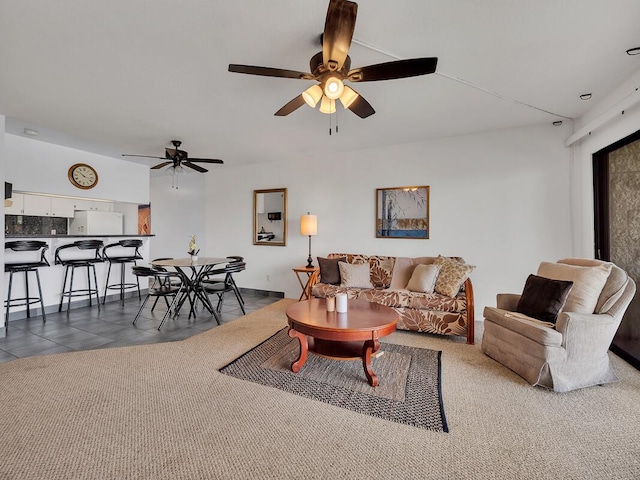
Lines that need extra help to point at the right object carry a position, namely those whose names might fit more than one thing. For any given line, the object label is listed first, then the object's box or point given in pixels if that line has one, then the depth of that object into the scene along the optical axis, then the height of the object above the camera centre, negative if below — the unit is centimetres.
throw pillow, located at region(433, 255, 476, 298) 349 -40
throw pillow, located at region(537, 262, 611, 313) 232 -34
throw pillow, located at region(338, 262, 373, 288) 416 -45
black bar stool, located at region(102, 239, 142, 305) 483 -22
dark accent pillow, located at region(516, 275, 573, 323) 238 -46
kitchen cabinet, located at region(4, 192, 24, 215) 526 +67
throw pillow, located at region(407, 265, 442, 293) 364 -44
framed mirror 555 +52
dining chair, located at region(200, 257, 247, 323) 400 -61
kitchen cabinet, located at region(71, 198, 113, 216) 616 +83
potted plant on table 419 -11
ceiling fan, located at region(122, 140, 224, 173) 409 +119
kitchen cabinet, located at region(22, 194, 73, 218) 550 +73
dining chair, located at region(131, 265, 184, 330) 368 -60
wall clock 486 +115
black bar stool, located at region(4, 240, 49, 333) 365 -26
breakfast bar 398 -49
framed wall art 444 +49
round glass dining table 379 -44
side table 426 -56
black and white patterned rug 193 -108
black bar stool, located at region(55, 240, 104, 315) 430 -25
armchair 216 -75
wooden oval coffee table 223 -67
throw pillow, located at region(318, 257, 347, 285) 432 -40
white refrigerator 614 +44
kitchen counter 385 +11
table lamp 483 +31
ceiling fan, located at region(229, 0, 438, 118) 159 +116
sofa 331 -58
